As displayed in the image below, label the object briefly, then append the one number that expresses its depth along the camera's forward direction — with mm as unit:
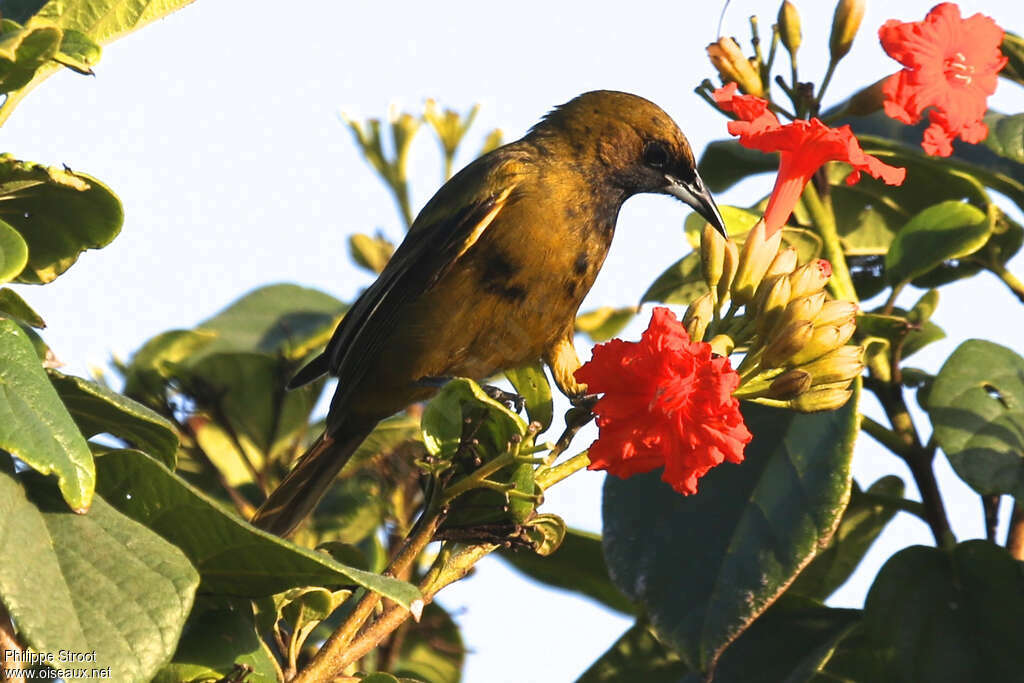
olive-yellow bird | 8062
